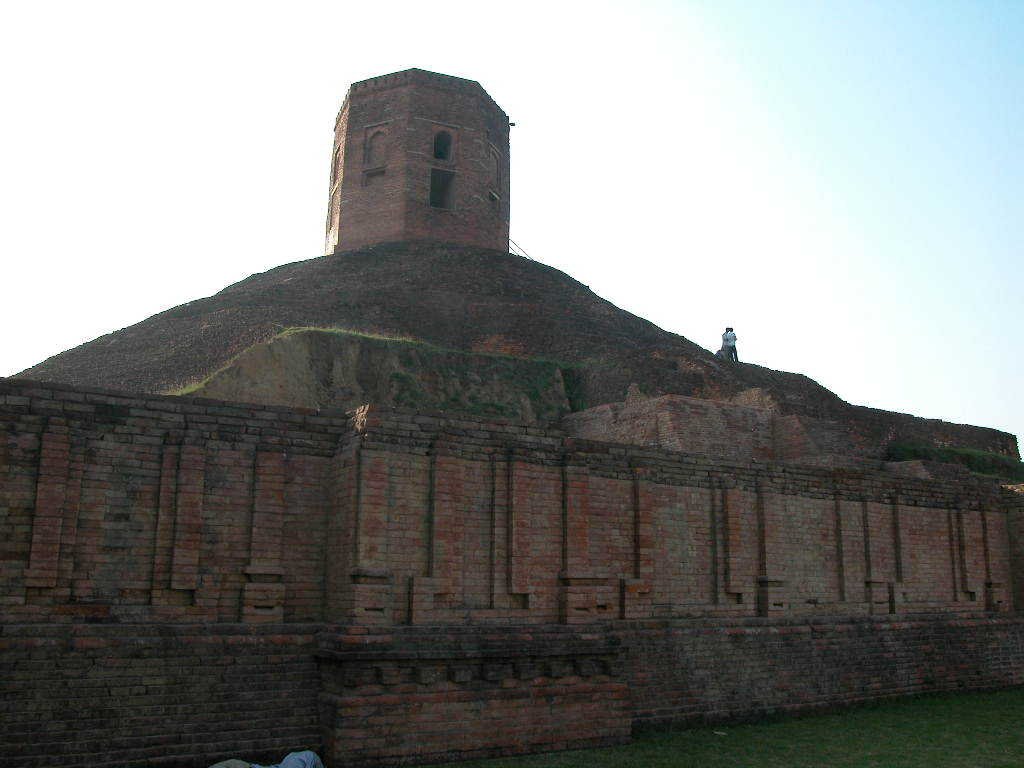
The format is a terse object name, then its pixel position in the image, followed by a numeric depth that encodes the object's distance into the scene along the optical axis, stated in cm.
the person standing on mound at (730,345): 2794
